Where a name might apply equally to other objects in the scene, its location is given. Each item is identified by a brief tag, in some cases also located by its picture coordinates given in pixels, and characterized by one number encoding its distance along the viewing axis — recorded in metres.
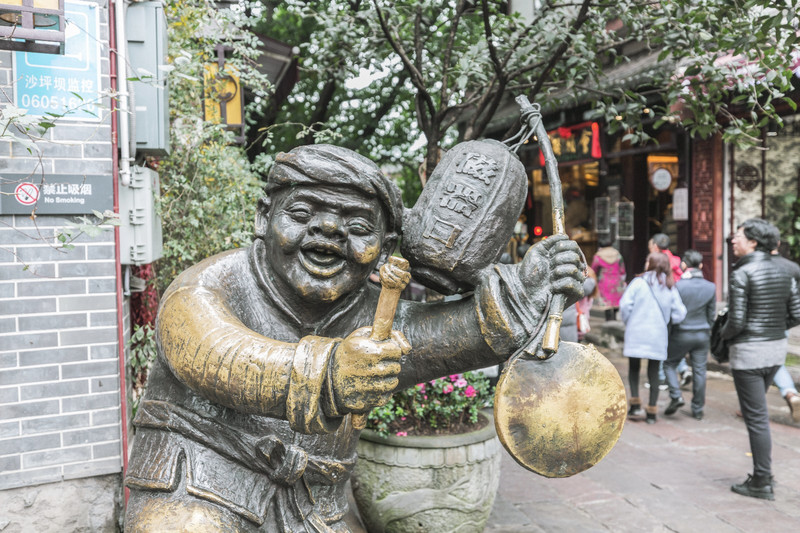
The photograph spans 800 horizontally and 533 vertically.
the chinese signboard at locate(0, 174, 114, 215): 3.10
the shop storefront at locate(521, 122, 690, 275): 11.03
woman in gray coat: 6.29
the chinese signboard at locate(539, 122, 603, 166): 11.63
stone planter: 3.40
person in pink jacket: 10.88
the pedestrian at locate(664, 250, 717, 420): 6.67
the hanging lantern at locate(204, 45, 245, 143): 5.20
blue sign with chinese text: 3.12
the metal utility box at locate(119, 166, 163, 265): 3.47
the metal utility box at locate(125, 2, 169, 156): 3.51
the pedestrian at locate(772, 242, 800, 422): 6.14
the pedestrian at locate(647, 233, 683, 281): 7.89
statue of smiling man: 1.76
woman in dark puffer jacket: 4.69
